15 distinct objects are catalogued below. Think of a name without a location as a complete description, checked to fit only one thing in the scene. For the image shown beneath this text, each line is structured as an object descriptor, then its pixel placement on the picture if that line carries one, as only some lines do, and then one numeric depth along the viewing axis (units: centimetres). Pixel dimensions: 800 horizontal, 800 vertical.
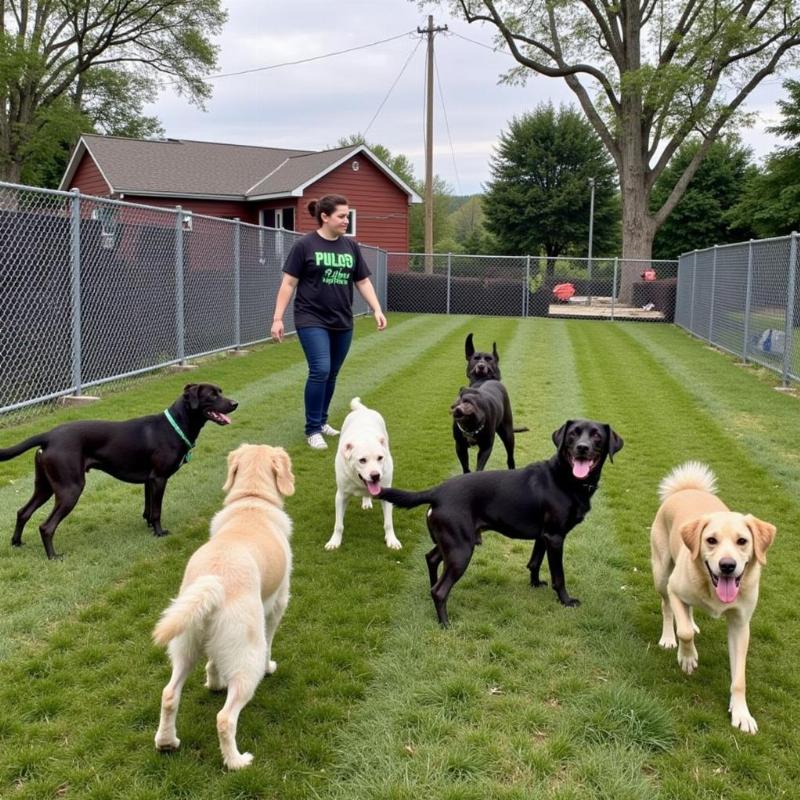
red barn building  2578
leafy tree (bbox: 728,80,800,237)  2647
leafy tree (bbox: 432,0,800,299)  2373
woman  654
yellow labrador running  276
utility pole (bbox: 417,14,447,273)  2614
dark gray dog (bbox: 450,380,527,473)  511
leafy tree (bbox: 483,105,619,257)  4553
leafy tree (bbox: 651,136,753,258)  4144
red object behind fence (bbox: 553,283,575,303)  2322
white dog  427
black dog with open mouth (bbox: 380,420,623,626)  353
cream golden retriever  228
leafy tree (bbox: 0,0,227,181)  2942
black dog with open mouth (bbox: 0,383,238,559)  409
